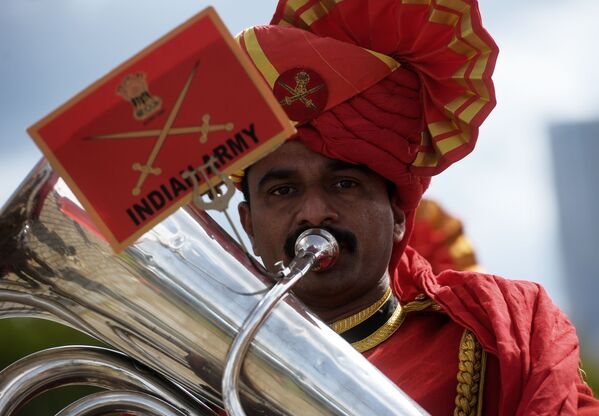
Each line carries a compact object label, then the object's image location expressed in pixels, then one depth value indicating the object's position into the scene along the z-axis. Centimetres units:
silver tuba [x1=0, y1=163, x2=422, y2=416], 417
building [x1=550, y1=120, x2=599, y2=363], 3066
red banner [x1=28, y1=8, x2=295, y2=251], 390
